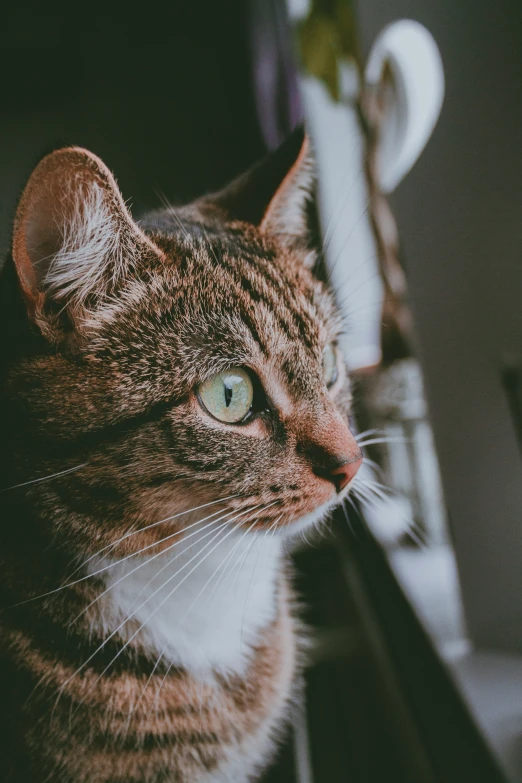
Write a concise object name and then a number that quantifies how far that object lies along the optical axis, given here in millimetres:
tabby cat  308
